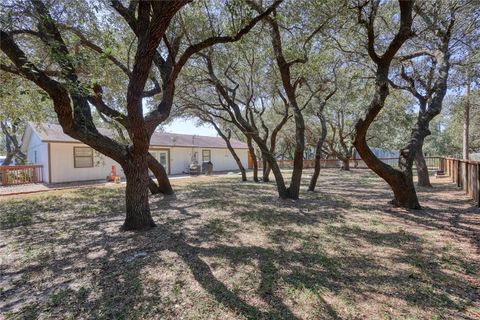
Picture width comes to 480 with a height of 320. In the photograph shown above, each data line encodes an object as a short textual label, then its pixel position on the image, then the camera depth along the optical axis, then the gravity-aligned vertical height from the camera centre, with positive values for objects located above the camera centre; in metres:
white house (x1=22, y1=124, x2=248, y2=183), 13.23 +0.27
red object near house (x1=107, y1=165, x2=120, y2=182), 14.14 -0.97
